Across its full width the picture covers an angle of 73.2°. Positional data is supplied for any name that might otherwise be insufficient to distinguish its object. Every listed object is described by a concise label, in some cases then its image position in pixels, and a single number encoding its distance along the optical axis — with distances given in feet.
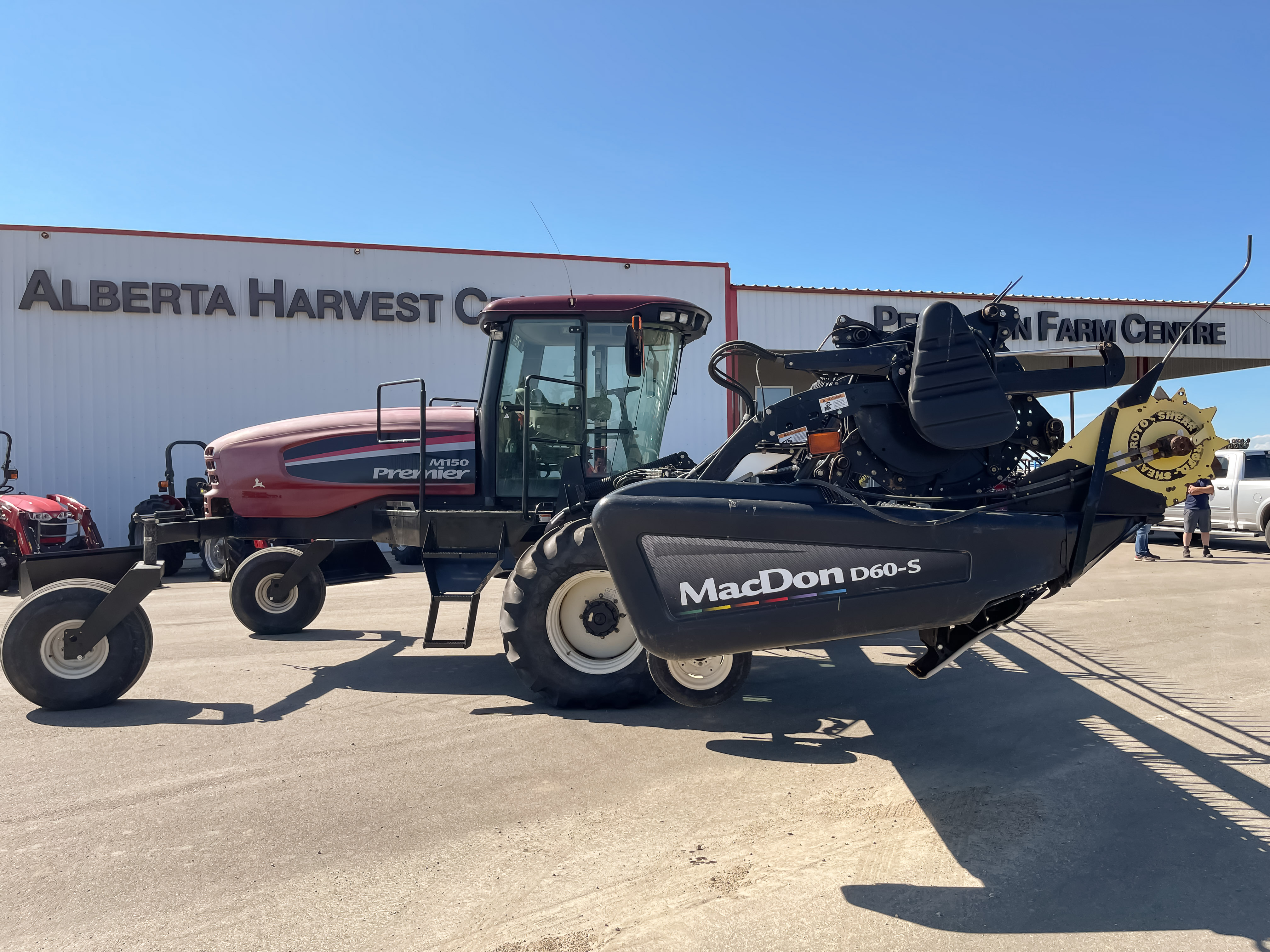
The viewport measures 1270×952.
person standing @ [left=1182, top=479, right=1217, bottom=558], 45.27
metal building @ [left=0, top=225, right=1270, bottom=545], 53.78
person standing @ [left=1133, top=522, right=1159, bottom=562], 44.88
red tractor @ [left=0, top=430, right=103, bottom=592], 37.96
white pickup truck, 47.52
